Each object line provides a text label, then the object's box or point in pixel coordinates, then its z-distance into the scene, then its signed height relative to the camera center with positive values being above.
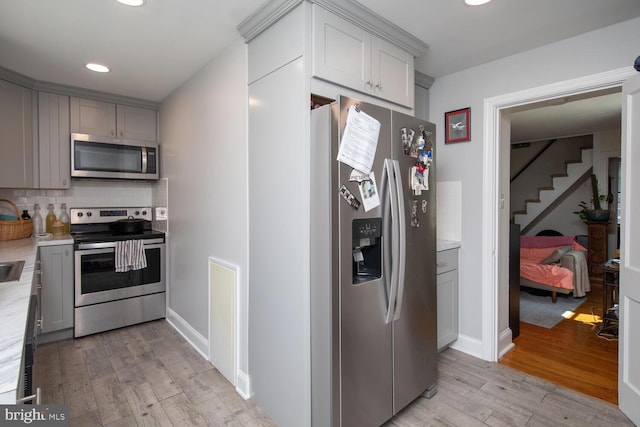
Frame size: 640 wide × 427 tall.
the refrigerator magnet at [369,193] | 1.70 +0.09
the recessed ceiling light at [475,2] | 1.81 +1.13
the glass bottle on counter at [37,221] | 3.23 -0.10
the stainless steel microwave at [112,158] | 3.22 +0.53
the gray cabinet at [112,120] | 3.26 +0.93
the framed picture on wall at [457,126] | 2.76 +0.71
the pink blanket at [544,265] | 4.14 -0.73
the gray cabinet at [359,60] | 1.75 +0.88
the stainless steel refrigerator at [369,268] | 1.61 -0.31
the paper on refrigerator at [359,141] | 1.62 +0.34
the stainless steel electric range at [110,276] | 3.04 -0.64
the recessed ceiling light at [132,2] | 1.80 +1.13
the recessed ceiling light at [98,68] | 2.65 +1.15
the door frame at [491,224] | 2.62 -0.12
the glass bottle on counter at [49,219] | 3.32 -0.09
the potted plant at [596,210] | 5.20 -0.02
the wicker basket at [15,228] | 2.83 -0.15
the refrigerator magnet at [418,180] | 1.97 +0.18
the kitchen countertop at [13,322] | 0.81 -0.37
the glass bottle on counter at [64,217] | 3.36 -0.07
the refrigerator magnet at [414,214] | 1.97 -0.03
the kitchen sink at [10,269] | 1.81 -0.34
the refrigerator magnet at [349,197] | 1.62 +0.06
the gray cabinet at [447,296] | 2.63 -0.71
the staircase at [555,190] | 5.81 +0.35
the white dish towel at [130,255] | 3.16 -0.43
